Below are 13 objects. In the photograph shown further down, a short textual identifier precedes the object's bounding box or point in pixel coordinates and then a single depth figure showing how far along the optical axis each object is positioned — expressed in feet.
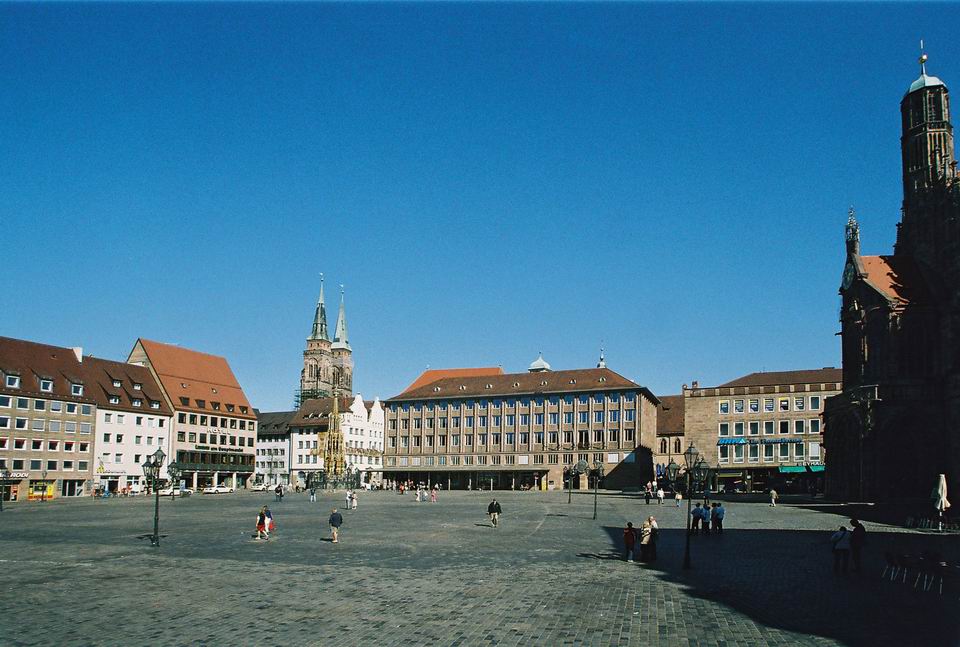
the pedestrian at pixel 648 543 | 90.22
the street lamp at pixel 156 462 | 107.76
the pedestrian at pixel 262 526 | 114.32
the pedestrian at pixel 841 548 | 81.82
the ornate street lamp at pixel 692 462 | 99.50
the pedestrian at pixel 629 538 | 91.25
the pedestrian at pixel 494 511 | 136.24
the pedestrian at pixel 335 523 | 110.21
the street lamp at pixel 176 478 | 307.78
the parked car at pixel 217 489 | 318.04
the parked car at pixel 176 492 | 284.00
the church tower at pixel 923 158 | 240.73
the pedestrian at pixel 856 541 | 82.94
